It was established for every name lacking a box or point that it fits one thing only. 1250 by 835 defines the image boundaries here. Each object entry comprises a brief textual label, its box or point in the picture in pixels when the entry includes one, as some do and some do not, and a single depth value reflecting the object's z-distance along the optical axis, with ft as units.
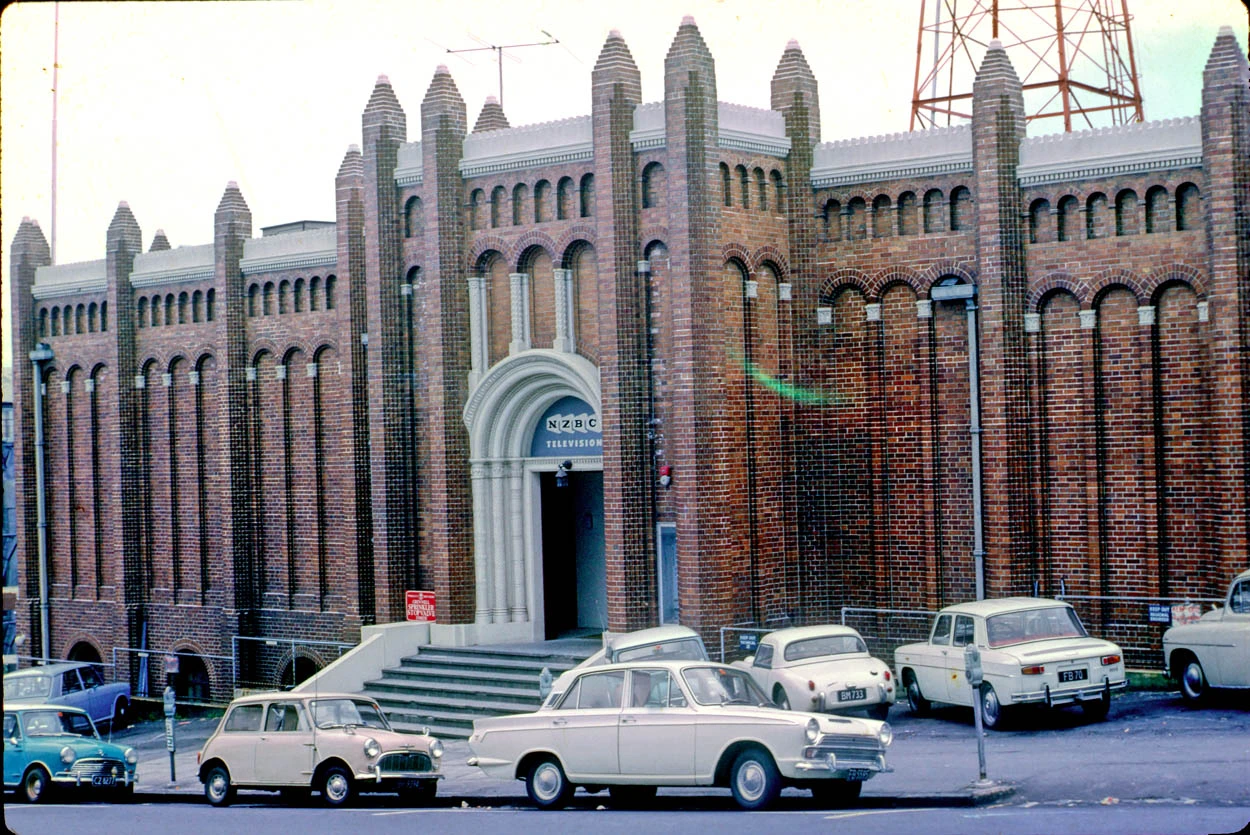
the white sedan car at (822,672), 65.05
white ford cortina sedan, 50.14
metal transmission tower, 84.89
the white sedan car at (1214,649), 63.98
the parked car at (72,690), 91.35
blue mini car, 69.21
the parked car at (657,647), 69.51
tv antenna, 98.96
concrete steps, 81.05
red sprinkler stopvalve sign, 92.94
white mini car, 61.21
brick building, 76.89
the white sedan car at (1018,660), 63.00
